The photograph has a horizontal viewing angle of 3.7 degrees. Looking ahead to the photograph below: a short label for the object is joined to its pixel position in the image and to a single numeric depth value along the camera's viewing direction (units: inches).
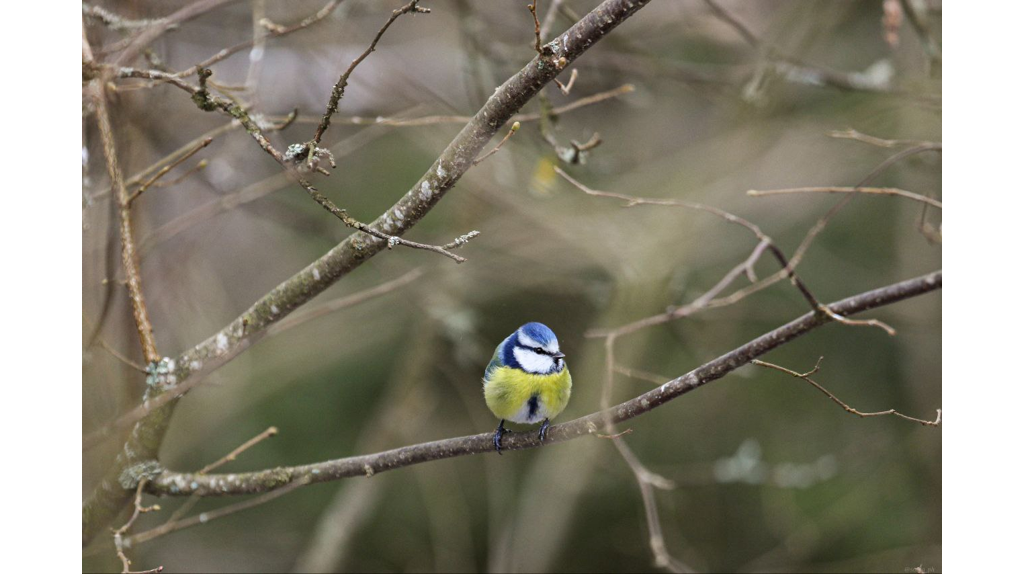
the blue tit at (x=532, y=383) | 485.0
